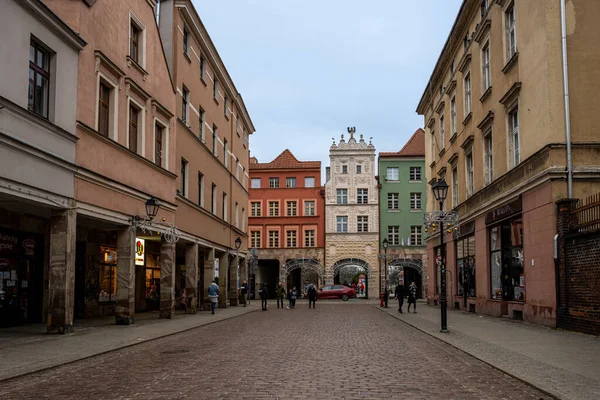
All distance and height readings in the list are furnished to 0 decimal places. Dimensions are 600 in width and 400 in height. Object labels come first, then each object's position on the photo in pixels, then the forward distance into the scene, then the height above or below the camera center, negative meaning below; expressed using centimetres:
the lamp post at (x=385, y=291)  3934 -154
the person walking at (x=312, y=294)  4169 -182
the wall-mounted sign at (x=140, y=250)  2578 +69
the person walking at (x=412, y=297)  3141 -152
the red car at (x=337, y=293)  5803 -243
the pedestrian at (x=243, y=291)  4188 -163
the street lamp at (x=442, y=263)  1877 +9
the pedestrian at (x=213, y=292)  3034 -122
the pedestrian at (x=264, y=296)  3672 -170
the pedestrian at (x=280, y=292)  4150 -166
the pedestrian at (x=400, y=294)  3156 -138
